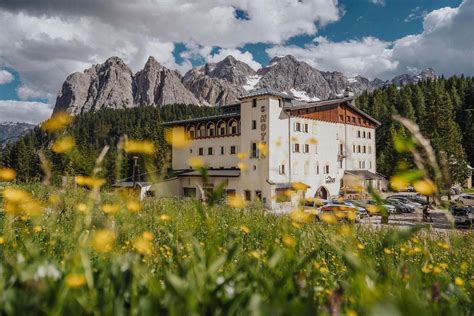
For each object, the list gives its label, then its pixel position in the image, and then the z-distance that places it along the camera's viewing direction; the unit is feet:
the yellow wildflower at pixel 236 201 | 11.48
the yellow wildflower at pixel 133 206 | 10.97
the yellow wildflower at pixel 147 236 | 9.05
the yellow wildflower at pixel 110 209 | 11.05
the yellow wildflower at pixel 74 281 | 5.16
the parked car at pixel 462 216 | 70.03
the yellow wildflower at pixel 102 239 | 8.14
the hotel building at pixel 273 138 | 143.54
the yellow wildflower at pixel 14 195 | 9.16
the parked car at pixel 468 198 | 156.11
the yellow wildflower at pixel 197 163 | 6.48
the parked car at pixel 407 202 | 113.55
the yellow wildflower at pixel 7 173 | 12.07
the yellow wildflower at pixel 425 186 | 6.98
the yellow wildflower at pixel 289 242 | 8.24
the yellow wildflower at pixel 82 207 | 10.16
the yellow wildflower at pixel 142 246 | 8.00
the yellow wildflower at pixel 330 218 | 10.94
